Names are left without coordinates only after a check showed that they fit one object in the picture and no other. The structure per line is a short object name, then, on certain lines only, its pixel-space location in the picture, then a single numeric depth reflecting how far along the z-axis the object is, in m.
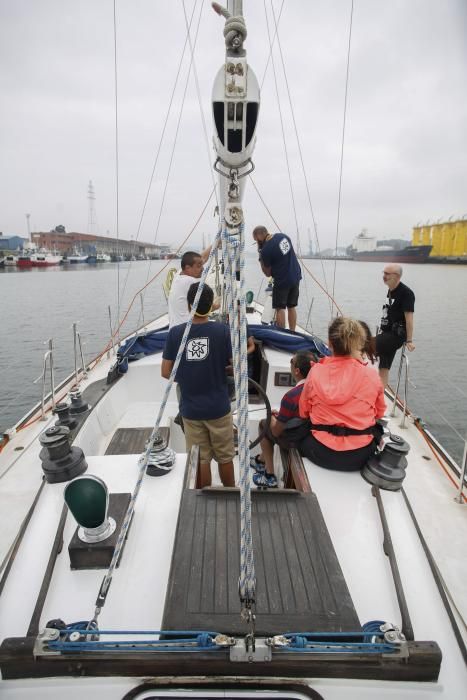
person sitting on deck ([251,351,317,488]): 2.45
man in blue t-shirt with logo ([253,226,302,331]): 4.88
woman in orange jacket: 2.12
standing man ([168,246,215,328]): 3.64
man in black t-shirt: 4.41
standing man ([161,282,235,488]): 2.28
